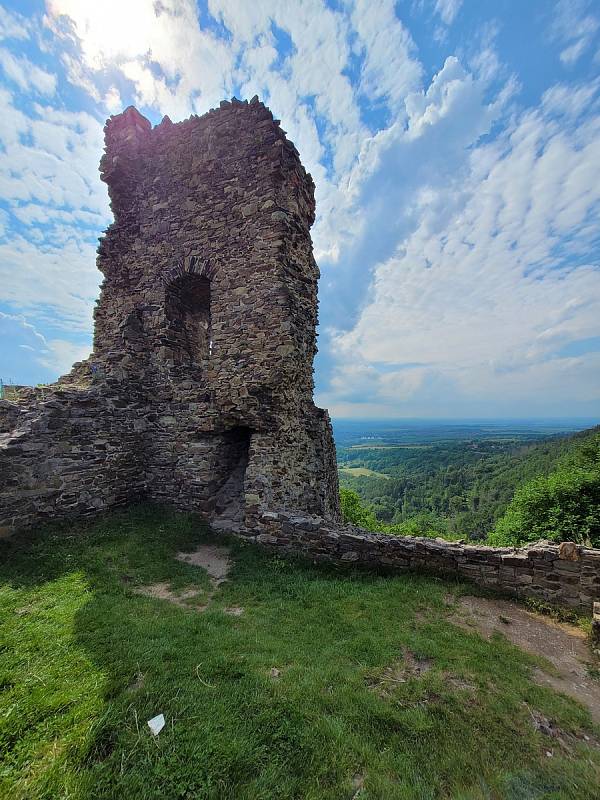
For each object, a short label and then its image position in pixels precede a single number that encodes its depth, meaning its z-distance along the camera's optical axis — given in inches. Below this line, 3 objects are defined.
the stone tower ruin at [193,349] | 362.0
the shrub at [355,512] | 797.9
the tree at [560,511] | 474.6
